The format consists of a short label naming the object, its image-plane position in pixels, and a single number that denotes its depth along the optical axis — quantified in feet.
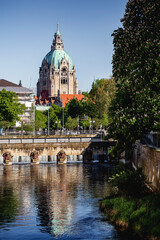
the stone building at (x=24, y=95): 557.74
